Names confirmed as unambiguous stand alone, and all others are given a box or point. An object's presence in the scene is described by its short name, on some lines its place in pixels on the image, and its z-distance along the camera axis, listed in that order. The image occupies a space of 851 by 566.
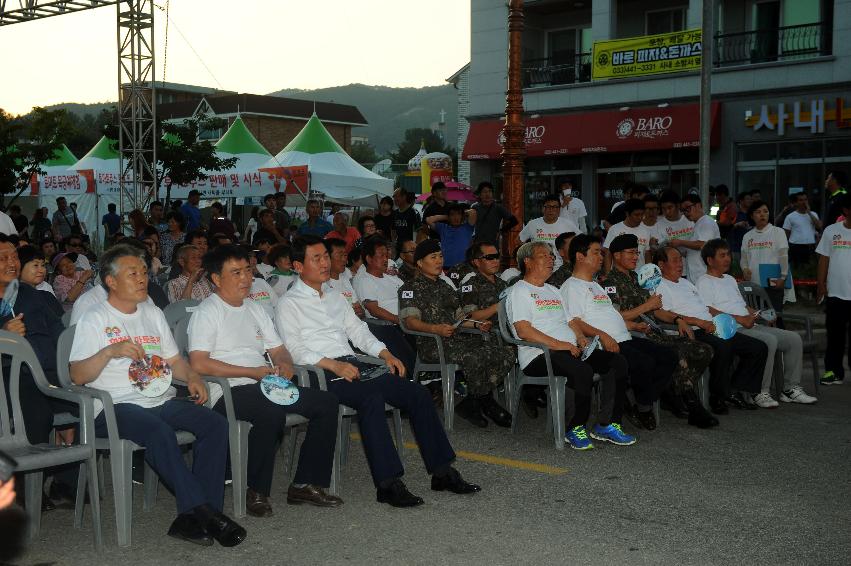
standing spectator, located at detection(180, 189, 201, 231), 19.04
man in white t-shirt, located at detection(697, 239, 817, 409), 8.46
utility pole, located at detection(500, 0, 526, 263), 10.60
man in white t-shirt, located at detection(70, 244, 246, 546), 4.68
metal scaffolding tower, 20.41
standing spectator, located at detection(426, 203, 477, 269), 11.72
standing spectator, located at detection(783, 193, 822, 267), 15.31
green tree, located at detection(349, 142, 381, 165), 120.59
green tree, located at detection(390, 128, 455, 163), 99.19
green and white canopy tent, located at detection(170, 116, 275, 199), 26.39
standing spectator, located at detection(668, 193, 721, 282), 10.73
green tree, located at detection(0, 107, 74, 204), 25.08
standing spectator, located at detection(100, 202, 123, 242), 22.55
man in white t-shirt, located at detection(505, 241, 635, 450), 6.77
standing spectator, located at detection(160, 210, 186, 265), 12.37
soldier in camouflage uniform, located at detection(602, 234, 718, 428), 7.67
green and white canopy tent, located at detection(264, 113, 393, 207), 27.14
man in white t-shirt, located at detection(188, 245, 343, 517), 5.21
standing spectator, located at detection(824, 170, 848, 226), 11.83
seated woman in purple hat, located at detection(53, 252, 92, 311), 8.85
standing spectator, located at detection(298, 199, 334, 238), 13.11
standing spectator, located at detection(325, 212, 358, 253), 12.27
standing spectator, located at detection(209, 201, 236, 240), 13.61
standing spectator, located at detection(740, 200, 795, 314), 9.88
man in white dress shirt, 5.41
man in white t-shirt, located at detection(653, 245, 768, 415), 8.04
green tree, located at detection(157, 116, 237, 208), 25.97
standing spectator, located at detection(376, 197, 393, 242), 13.47
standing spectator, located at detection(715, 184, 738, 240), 15.84
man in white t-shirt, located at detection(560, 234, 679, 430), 7.28
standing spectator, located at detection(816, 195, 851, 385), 9.24
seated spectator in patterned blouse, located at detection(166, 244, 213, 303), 8.27
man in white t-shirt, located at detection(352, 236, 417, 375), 8.54
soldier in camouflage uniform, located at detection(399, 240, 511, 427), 7.37
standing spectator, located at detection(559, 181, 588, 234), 11.96
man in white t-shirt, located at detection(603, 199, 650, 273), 10.02
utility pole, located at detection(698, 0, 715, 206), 14.27
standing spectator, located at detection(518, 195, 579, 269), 10.79
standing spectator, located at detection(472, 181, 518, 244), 11.67
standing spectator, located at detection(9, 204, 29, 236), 21.47
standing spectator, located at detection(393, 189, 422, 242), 13.54
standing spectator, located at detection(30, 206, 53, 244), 23.55
